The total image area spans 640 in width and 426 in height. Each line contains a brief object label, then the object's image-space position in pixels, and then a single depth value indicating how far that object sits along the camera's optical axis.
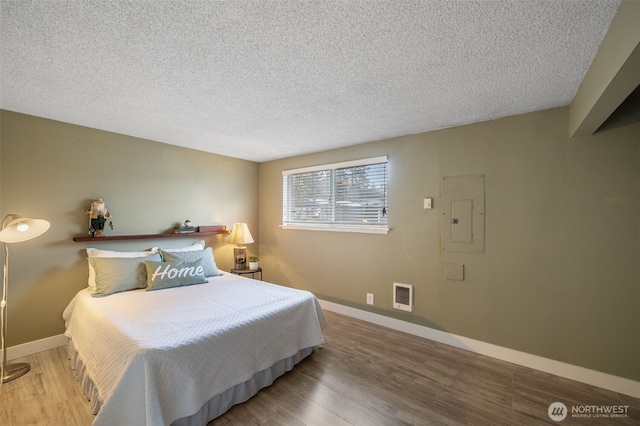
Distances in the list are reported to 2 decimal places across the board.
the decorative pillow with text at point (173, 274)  2.78
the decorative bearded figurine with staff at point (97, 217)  2.87
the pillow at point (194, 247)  3.43
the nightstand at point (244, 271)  3.95
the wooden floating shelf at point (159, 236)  2.85
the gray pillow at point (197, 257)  3.08
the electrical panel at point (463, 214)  2.70
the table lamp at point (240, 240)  3.99
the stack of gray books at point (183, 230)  3.61
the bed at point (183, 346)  1.51
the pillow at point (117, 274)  2.60
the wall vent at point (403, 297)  3.09
